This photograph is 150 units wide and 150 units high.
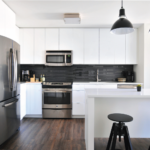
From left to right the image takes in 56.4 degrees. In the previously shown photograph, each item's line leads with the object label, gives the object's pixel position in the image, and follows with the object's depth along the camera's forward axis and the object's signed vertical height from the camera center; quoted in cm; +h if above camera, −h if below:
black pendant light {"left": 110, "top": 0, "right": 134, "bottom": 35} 199 +73
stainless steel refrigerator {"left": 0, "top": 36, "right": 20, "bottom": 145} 225 -23
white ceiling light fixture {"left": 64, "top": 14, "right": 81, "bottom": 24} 314 +128
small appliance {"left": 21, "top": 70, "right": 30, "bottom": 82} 421 -1
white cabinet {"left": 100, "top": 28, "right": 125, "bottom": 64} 412 +78
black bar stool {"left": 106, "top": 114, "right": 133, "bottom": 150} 177 -71
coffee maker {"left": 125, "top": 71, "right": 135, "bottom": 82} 425 -5
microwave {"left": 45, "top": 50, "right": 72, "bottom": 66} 404 +45
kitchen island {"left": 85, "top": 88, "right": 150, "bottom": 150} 227 -63
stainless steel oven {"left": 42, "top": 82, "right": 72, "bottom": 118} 380 -70
